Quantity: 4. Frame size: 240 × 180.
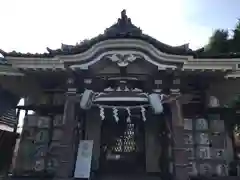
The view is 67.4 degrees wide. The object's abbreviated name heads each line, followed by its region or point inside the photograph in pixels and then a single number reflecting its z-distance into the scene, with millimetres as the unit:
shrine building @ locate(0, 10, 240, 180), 6058
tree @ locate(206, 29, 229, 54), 11093
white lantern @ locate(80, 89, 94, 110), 5854
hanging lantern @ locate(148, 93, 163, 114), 5690
